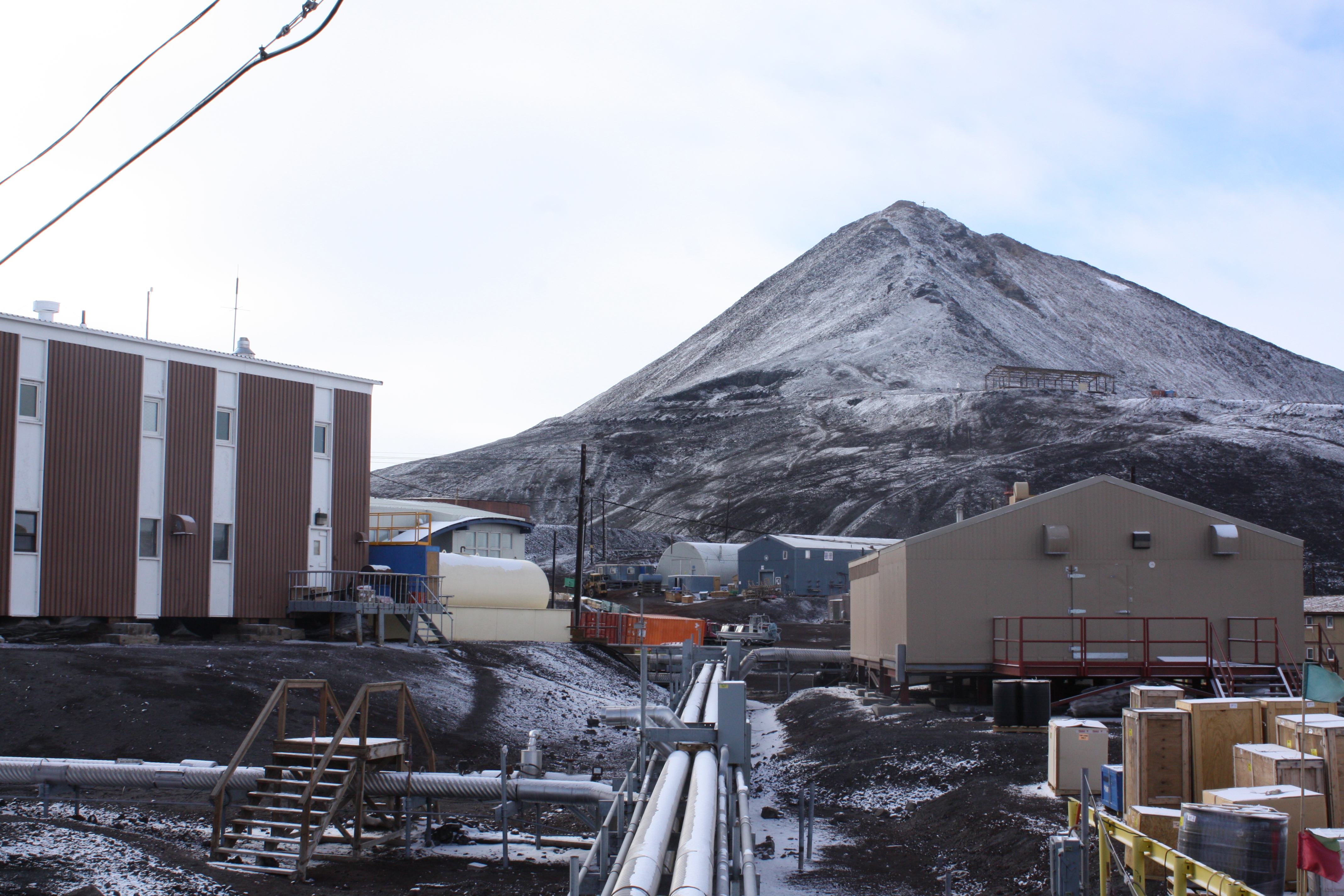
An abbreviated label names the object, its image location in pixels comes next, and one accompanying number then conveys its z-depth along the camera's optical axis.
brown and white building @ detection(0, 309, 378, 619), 29.67
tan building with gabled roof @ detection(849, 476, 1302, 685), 26.05
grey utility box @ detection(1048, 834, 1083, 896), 10.70
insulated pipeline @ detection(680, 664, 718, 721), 20.42
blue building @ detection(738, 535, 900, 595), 84.31
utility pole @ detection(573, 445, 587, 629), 44.47
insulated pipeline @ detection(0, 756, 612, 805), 14.90
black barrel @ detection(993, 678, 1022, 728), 21.20
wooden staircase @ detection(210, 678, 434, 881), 13.38
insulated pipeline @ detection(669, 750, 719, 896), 8.33
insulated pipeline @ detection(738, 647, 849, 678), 38.41
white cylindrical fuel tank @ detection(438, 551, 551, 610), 39.84
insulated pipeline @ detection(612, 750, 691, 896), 8.31
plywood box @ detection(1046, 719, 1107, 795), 14.47
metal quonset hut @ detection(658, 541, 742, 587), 91.81
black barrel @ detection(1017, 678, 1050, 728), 21.05
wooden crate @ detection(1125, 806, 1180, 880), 10.97
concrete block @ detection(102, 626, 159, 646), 29.36
